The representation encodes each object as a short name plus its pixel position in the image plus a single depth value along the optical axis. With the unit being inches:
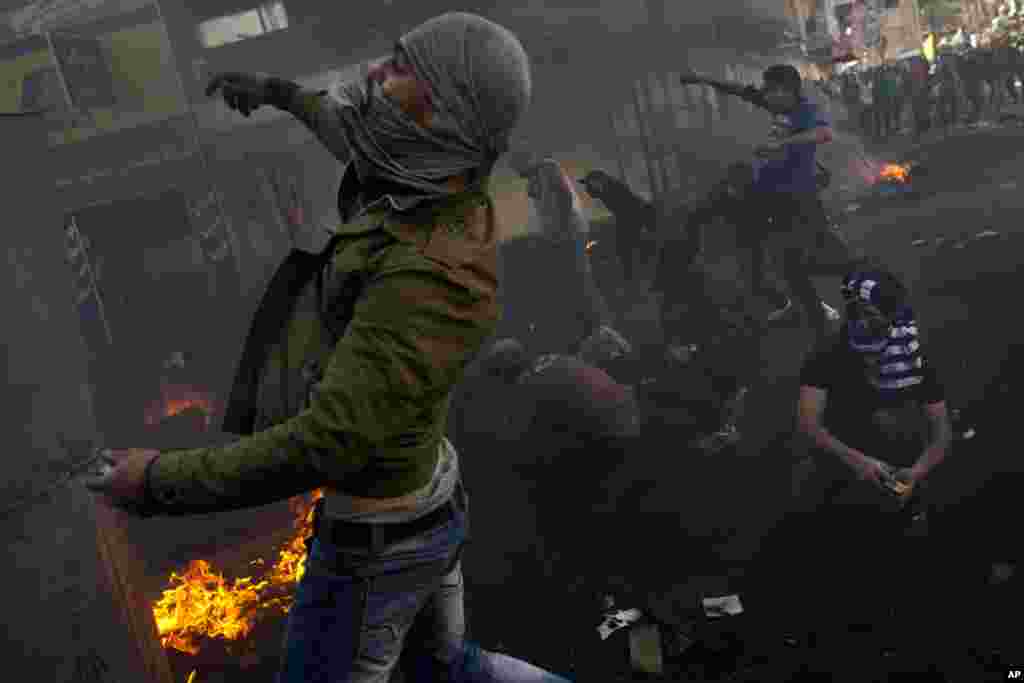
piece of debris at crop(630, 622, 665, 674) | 135.5
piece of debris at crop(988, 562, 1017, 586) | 137.2
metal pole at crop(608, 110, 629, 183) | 589.3
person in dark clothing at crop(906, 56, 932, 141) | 645.3
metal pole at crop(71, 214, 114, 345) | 454.9
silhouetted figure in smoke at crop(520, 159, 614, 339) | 299.9
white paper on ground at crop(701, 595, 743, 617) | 146.3
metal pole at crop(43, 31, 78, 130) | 520.4
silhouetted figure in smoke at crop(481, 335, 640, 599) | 193.3
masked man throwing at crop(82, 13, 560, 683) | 59.3
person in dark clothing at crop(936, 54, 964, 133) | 655.1
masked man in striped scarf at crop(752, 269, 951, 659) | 149.7
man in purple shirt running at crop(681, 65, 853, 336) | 258.1
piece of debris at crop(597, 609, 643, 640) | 147.9
